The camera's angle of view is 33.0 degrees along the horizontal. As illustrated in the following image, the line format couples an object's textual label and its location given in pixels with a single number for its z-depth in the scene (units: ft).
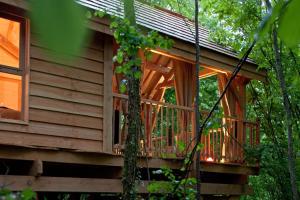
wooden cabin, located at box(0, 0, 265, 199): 21.89
